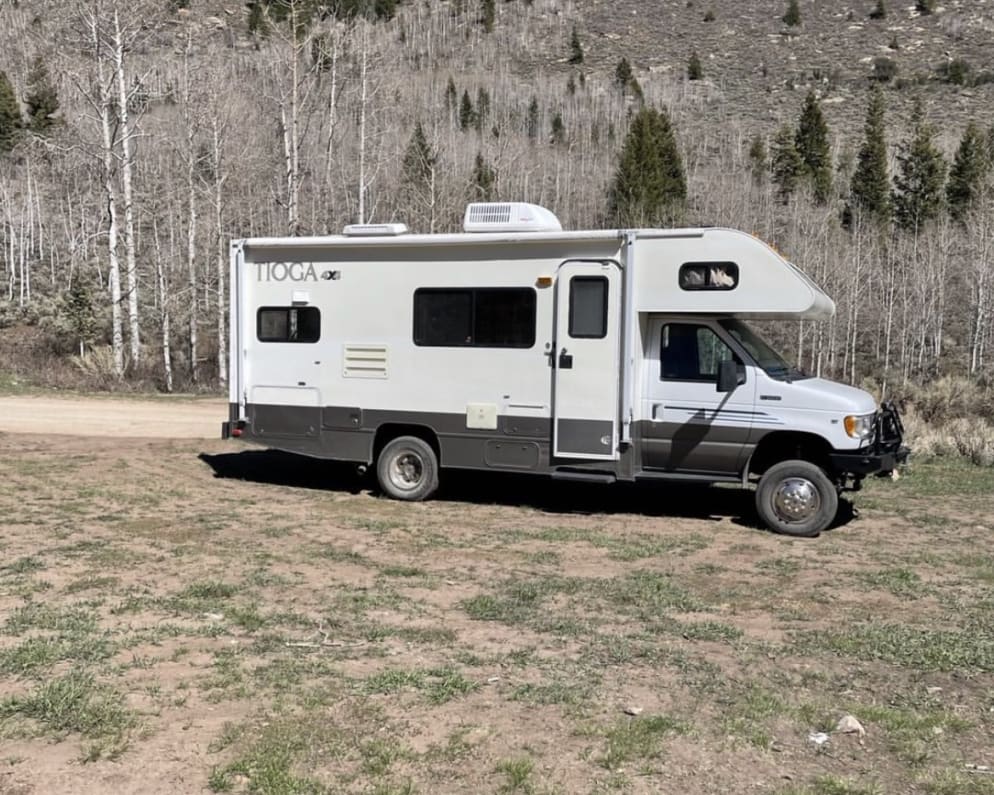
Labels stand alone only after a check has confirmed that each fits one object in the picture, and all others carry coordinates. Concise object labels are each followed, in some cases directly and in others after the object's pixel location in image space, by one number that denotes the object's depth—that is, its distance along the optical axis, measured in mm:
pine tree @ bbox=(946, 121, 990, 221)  51031
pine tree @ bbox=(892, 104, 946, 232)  52000
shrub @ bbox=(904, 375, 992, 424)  18688
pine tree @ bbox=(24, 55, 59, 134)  55666
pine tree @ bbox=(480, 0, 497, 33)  105500
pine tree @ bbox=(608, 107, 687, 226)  49031
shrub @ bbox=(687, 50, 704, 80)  84500
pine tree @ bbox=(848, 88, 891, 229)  53344
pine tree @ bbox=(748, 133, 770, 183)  59272
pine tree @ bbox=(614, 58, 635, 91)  84162
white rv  8789
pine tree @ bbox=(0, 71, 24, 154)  56906
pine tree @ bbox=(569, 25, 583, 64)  92875
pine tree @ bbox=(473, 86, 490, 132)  71375
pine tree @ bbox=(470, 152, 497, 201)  40288
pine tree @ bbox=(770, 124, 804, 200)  56719
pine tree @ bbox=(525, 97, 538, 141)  72788
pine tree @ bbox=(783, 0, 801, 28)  93438
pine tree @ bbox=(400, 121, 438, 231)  32812
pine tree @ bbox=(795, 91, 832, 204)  57634
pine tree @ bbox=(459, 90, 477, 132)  69556
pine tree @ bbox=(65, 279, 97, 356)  30406
